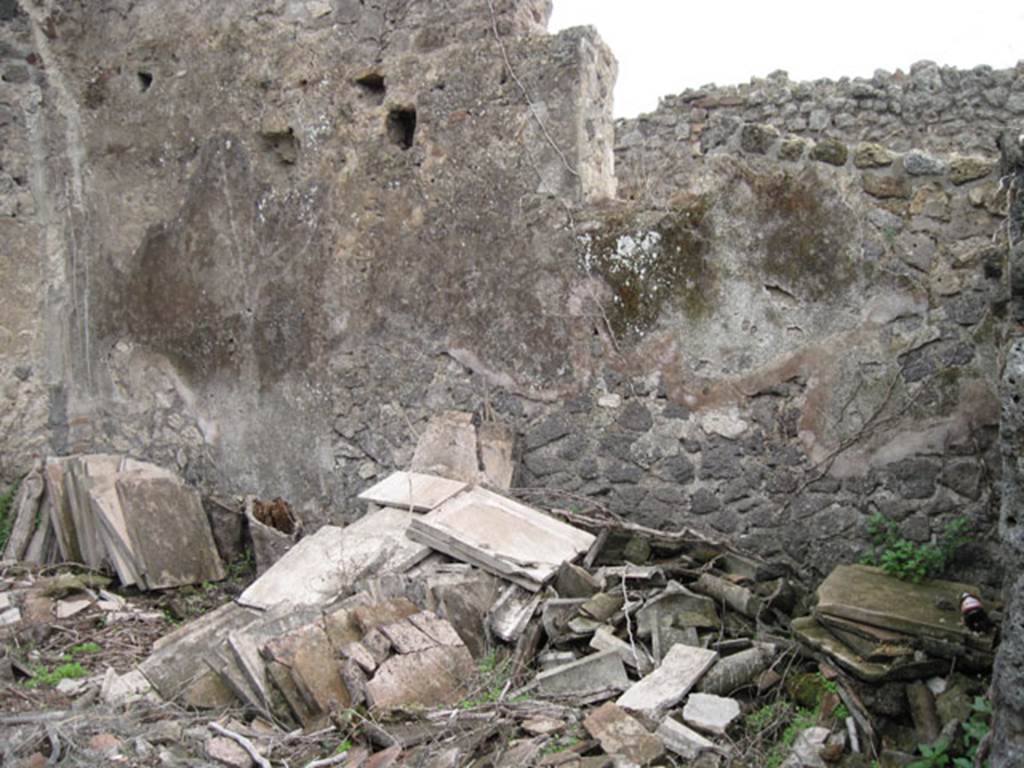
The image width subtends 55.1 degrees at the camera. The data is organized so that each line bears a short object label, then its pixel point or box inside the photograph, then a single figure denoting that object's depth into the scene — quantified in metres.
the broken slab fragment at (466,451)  4.78
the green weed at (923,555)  3.81
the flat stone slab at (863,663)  3.11
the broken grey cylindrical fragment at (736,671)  3.41
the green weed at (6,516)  5.77
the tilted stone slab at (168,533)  5.17
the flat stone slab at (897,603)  3.22
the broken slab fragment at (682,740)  3.04
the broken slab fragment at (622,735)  3.02
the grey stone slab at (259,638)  3.60
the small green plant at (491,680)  3.49
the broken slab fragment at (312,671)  3.47
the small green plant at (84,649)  4.39
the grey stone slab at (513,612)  3.82
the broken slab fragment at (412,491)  4.55
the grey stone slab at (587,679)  3.51
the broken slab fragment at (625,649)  3.60
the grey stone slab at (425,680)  3.45
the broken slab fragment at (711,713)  3.16
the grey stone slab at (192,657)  3.73
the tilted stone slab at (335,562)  4.13
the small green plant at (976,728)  2.71
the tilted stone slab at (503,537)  4.02
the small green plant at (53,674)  4.06
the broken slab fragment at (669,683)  3.30
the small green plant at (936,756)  2.76
